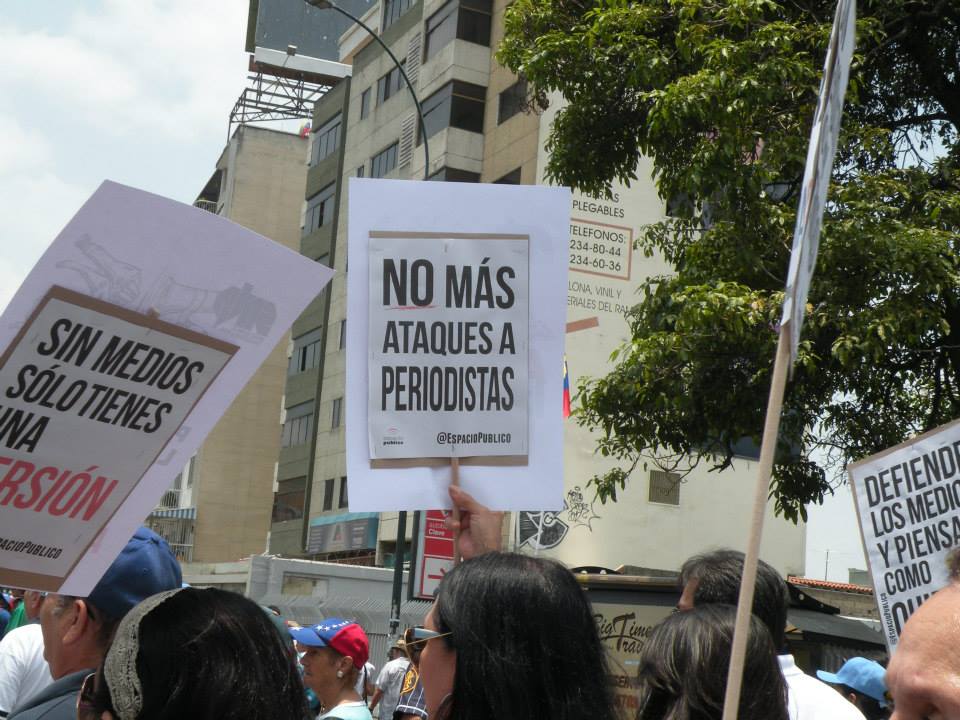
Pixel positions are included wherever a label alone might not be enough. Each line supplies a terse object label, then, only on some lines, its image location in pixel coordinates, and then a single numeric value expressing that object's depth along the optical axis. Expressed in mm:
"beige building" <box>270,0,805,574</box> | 27406
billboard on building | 47750
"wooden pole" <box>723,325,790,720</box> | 1976
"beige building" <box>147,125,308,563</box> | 49812
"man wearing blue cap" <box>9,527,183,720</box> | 2854
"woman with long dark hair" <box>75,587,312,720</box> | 1930
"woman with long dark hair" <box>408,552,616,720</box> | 2217
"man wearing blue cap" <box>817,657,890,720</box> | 5590
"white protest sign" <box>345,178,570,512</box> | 3568
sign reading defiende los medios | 4277
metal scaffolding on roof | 48781
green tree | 9922
